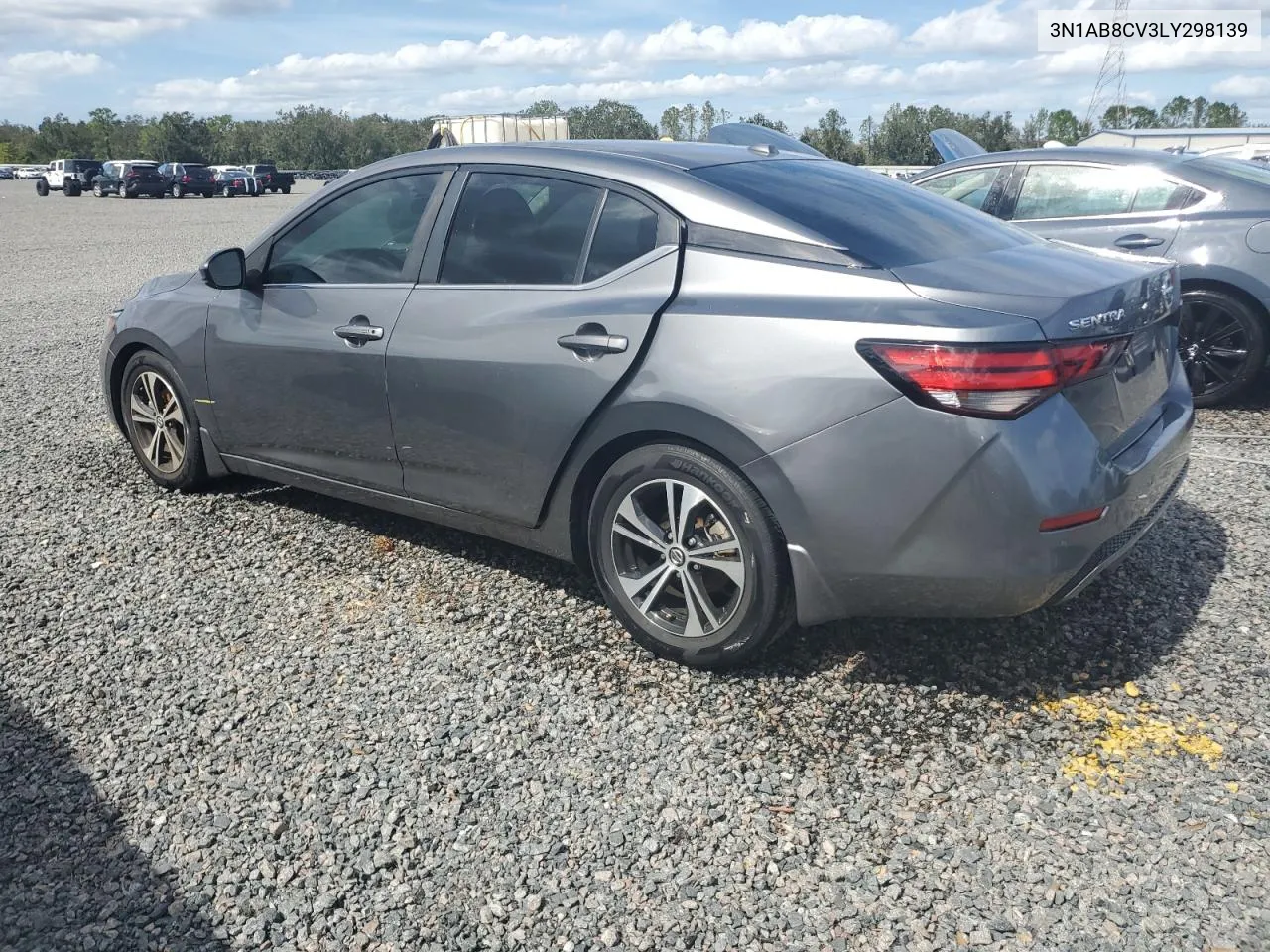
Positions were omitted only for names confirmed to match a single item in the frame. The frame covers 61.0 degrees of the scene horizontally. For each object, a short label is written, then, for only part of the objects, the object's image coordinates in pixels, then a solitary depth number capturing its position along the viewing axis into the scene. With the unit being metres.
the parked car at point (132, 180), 48.22
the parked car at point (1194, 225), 6.36
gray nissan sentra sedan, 2.91
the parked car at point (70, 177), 51.22
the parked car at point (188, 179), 49.00
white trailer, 25.06
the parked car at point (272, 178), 51.19
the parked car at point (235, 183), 50.34
